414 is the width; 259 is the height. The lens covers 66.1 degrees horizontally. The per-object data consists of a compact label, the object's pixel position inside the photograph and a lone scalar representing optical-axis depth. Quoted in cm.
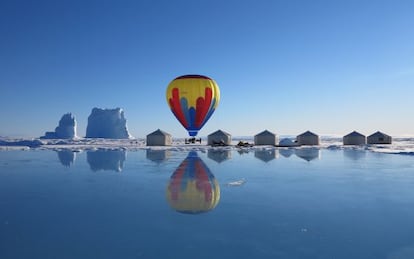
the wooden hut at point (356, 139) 4499
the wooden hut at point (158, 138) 4319
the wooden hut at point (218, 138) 4269
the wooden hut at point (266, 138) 4362
